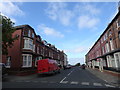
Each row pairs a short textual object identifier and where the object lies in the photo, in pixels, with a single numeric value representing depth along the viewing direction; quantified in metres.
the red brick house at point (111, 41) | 17.36
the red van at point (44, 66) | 17.14
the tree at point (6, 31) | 15.17
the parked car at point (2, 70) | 14.15
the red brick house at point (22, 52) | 19.59
